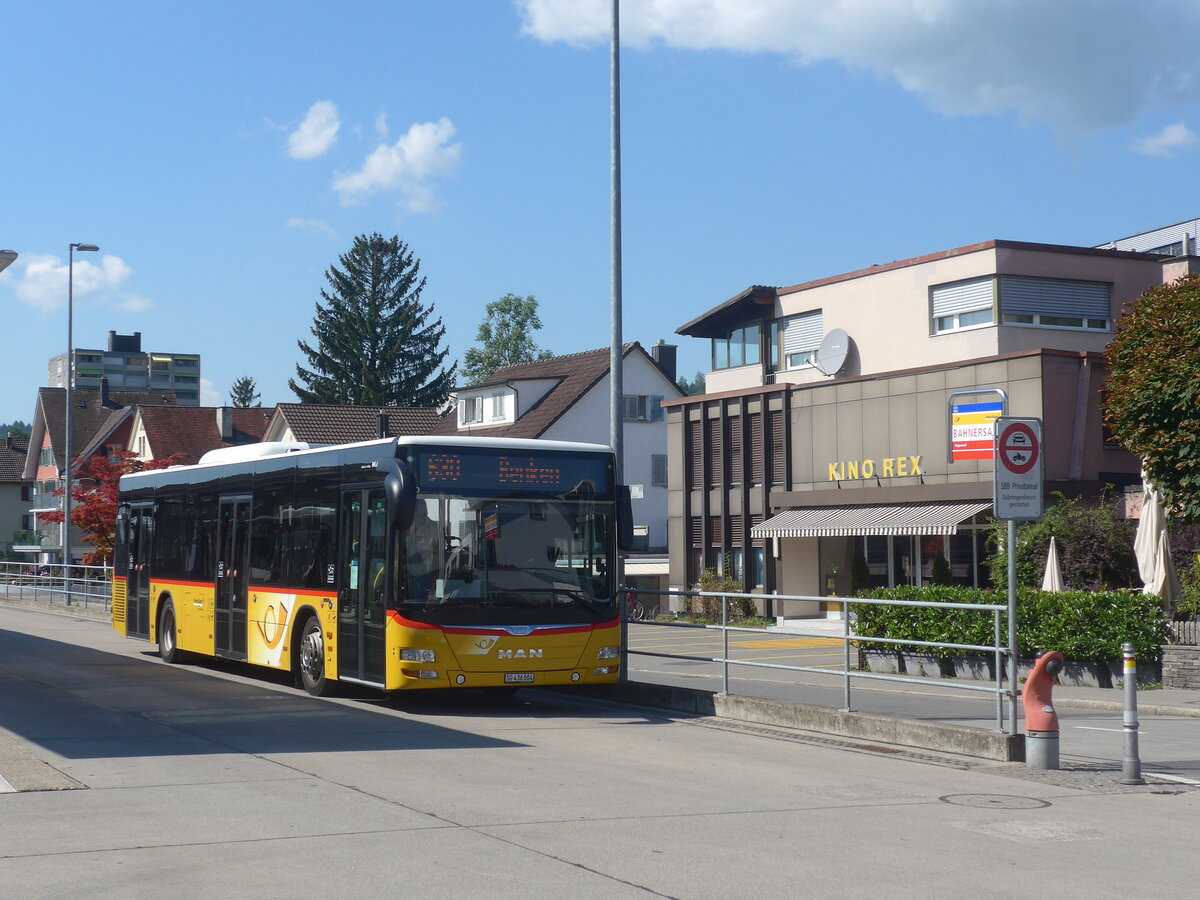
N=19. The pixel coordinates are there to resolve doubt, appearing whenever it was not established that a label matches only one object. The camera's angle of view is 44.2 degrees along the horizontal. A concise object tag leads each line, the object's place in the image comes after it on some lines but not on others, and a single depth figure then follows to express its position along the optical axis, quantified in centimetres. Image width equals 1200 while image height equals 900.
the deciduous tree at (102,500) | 4872
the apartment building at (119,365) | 19238
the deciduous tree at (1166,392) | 2253
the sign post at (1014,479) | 1188
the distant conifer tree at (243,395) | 15112
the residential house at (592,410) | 5994
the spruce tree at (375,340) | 9038
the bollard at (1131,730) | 1100
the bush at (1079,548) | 2670
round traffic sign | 1201
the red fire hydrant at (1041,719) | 1161
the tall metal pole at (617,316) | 1731
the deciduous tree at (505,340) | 9969
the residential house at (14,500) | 11162
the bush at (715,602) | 3897
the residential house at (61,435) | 9231
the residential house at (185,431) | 8225
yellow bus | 1518
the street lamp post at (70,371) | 4716
